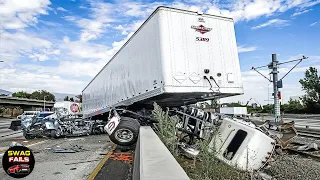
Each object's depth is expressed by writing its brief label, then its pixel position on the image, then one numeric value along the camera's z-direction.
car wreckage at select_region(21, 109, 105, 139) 10.99
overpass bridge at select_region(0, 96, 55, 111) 54.22
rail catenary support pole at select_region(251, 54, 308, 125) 16.87
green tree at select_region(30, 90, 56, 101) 96.00
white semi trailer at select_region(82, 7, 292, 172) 6.50
